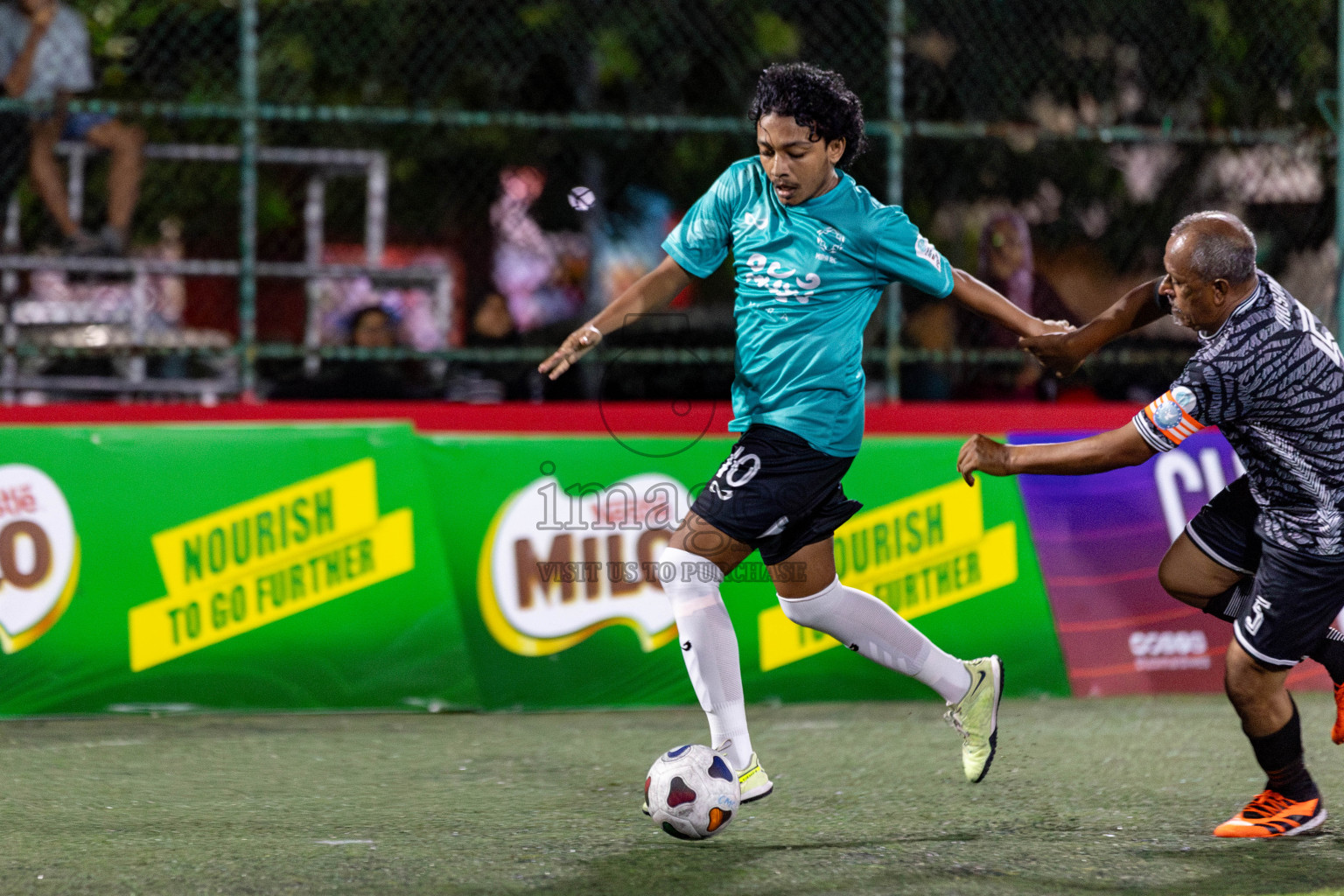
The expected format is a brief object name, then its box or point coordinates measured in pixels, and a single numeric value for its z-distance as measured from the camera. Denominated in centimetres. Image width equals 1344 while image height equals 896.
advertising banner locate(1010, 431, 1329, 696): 1451
